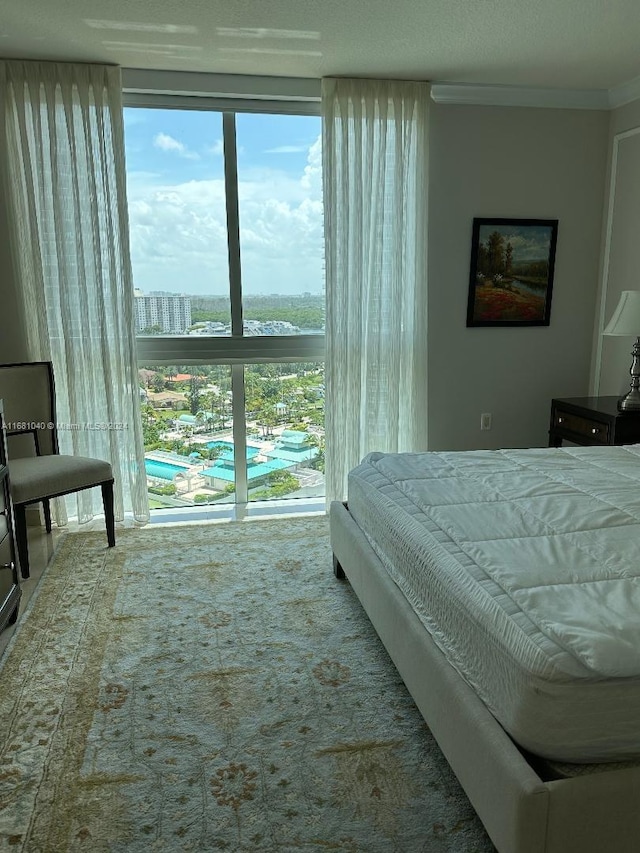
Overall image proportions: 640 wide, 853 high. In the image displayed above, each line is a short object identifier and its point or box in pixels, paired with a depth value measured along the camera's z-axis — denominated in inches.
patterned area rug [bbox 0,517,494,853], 69.6
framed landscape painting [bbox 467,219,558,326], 172.6
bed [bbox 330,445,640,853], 56.1
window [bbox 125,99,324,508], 161.5
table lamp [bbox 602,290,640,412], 148.3
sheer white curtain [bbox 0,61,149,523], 145.6
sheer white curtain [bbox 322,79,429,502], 158.7
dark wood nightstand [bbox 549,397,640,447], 146.9
